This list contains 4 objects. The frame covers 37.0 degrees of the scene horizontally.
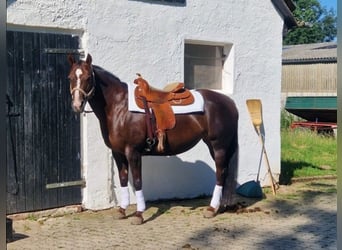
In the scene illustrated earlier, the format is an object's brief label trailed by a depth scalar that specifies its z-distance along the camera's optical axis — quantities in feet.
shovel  27.35
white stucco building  22.79
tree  159.43
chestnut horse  20.23
